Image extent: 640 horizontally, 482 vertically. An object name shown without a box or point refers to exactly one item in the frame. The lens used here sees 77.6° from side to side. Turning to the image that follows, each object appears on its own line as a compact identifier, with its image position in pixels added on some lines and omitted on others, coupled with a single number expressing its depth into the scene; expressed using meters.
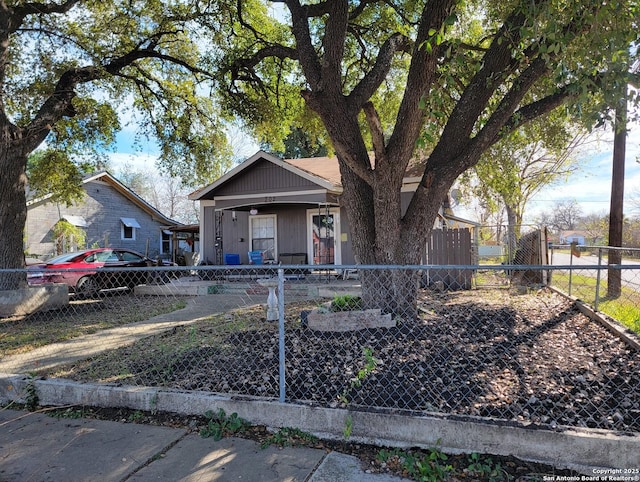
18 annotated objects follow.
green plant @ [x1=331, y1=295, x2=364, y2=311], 5.69
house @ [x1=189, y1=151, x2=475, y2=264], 13.00
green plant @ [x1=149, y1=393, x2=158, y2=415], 3.60
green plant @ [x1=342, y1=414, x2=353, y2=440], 3.02
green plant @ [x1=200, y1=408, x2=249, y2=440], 3.17
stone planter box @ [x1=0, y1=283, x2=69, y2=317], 8.02
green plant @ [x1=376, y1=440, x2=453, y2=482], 2.56
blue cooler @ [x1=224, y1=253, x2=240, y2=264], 14.34
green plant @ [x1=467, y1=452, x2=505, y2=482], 2.53
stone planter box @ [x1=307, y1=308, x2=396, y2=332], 5.16
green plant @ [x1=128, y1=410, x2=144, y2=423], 3.50
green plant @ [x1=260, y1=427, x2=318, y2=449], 3.03
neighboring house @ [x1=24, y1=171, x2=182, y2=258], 19.62
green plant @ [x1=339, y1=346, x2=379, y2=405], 3.45
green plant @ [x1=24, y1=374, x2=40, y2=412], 3.95
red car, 10.78
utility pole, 9.62
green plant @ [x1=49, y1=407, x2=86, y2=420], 3.65
